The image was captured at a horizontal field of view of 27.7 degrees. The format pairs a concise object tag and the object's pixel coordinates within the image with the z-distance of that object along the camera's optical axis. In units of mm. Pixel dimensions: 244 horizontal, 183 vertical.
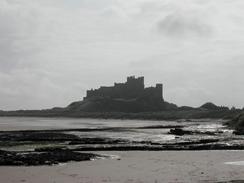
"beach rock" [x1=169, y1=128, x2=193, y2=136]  73350
